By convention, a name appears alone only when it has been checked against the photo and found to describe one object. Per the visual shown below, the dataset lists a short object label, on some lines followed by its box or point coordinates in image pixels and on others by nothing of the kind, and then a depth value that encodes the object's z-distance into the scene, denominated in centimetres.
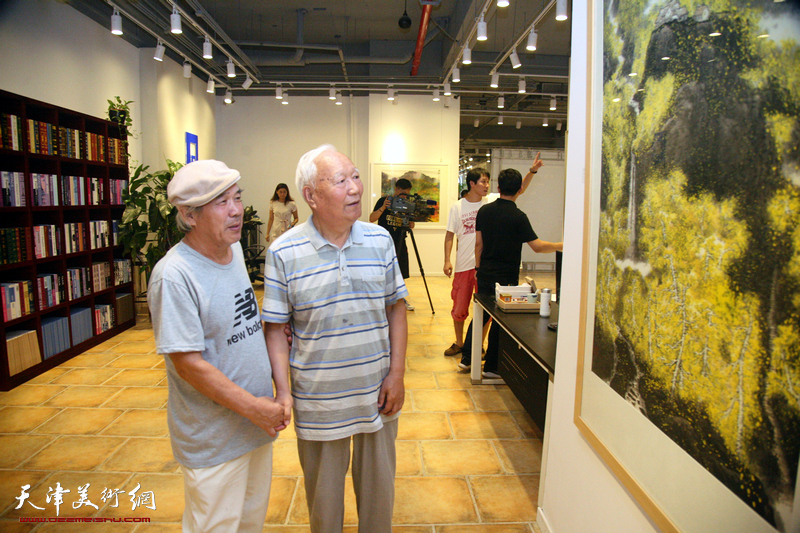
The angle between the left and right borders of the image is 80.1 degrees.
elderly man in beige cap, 135
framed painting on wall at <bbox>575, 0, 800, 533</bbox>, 79
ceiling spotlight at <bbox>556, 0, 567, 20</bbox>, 436
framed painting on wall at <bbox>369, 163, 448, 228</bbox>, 959
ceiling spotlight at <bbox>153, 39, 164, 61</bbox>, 576
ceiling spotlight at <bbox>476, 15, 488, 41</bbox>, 487
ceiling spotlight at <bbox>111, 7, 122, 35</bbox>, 481
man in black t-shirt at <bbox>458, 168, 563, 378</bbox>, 383
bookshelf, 396
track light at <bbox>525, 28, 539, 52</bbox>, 510
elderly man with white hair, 158
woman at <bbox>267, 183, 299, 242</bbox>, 805
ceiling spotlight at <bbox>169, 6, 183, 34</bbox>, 489
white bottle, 324
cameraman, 552
